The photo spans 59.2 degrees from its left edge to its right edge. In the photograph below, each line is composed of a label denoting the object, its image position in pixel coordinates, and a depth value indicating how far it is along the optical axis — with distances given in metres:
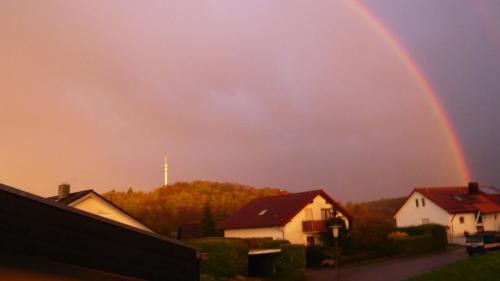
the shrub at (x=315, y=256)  35.12
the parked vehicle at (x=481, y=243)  31.81
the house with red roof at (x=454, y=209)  47.88
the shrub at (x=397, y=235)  41.76
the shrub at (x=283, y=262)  28.03
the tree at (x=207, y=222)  53.56
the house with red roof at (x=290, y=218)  38.41
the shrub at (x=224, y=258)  25.51
